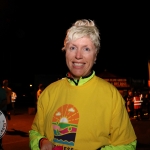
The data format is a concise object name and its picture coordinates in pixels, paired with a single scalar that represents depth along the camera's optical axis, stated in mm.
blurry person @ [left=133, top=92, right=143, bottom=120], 15098
